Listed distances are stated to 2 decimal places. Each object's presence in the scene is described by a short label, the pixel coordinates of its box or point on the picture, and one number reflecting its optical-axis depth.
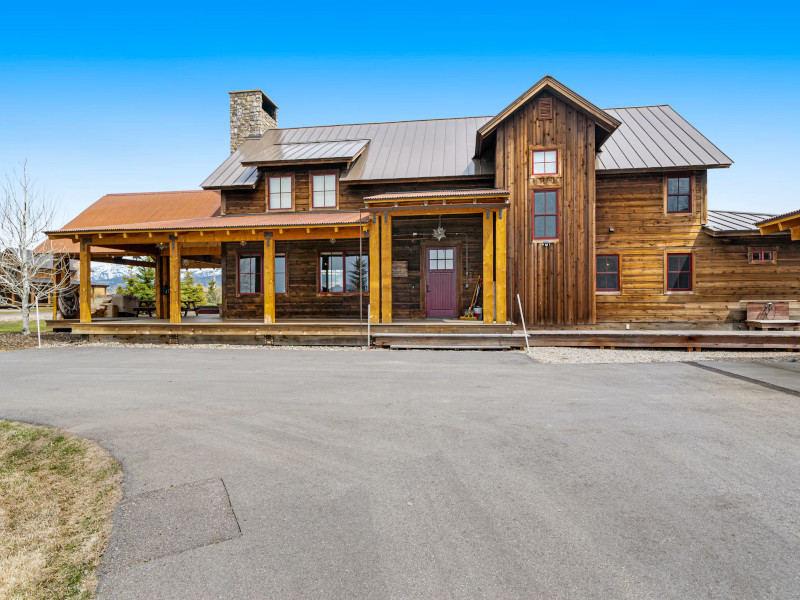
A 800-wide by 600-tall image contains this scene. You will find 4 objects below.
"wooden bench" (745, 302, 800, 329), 14.21
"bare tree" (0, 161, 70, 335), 15.88
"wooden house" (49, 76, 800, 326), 13.86
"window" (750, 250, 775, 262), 14.46
